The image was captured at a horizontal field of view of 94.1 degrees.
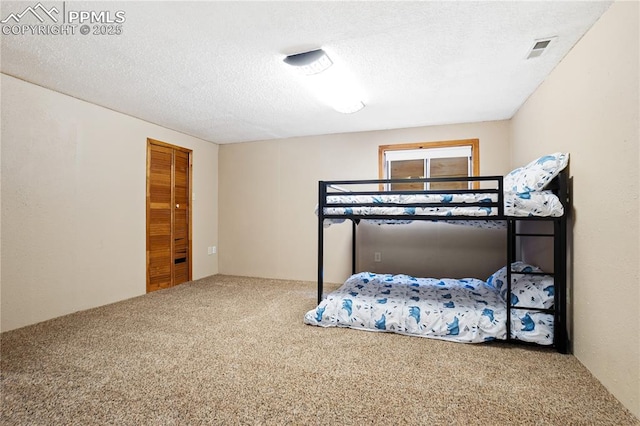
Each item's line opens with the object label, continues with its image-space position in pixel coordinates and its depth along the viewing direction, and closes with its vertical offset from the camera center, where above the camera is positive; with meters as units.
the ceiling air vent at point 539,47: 1.89 +1.10
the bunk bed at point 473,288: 2.05 -0.58
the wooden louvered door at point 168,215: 3.68 -0.03
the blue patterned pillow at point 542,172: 2.03 +0.29
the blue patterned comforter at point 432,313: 2.17 -0.79
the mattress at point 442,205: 2.04 +0.06
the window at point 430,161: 3.67 +0.67
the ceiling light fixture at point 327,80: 2.08 +1.09
